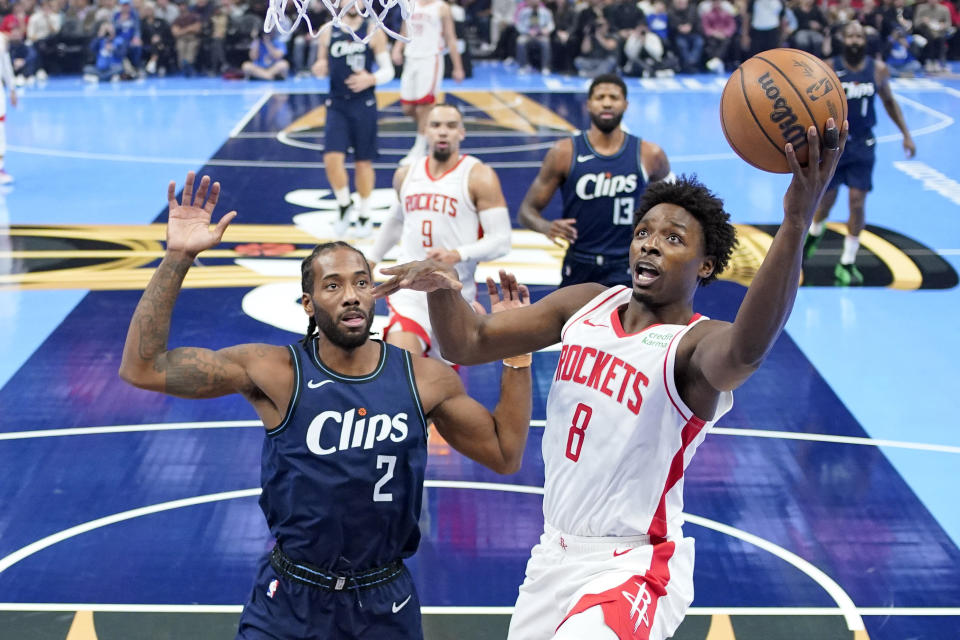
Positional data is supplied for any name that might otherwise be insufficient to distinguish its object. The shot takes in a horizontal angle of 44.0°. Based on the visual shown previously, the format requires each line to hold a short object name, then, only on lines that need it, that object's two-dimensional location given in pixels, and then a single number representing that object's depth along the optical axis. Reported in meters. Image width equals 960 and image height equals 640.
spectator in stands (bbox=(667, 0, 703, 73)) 23.59
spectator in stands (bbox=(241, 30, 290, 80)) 23.42
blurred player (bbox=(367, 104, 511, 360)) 7.02
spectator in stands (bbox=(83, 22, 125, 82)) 22.99
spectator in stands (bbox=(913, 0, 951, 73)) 23.69
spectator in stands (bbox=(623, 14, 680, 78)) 23.27
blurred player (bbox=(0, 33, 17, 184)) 13.64
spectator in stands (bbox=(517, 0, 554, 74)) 23.86
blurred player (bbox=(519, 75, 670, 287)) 7.29
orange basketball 3.72
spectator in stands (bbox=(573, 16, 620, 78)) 23.03
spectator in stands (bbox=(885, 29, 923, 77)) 23.50
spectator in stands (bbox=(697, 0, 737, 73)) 23.52
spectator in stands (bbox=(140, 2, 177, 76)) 23.50
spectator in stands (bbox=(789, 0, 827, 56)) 22.84
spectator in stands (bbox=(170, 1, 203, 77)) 23.58
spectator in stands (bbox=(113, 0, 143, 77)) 23.09
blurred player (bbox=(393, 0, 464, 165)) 13.07
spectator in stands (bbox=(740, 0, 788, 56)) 22.81
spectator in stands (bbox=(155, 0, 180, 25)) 23.53
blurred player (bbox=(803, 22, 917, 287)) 10.04
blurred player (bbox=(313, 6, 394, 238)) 11.52
